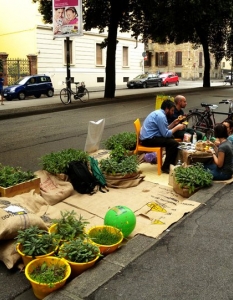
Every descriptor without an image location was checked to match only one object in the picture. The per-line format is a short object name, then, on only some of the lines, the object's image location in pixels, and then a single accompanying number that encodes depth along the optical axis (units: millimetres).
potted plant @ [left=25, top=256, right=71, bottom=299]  3137
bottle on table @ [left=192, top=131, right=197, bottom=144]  7049
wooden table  6211
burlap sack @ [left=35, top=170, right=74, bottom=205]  5320
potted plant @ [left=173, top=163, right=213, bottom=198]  5496
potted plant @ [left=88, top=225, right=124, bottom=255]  3778
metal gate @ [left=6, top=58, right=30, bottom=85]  31188
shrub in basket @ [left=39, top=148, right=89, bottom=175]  5821
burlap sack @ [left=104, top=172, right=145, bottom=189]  5938
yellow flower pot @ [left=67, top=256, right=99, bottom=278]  3420
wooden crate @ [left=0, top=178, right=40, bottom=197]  4859
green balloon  4133
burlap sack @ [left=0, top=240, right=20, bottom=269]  3688
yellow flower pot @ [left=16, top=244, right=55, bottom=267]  3490
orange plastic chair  6671
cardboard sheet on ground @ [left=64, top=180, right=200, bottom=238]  4605
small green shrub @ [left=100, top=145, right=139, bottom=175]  5977
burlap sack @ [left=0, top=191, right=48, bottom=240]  3809
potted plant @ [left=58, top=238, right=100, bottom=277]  3445
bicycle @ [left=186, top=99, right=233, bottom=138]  9133
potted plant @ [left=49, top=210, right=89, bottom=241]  3826
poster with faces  16781
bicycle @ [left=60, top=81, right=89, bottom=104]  18781
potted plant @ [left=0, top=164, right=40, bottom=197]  4898
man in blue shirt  6691
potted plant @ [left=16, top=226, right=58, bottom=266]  3520
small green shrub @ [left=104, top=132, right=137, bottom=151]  7316
